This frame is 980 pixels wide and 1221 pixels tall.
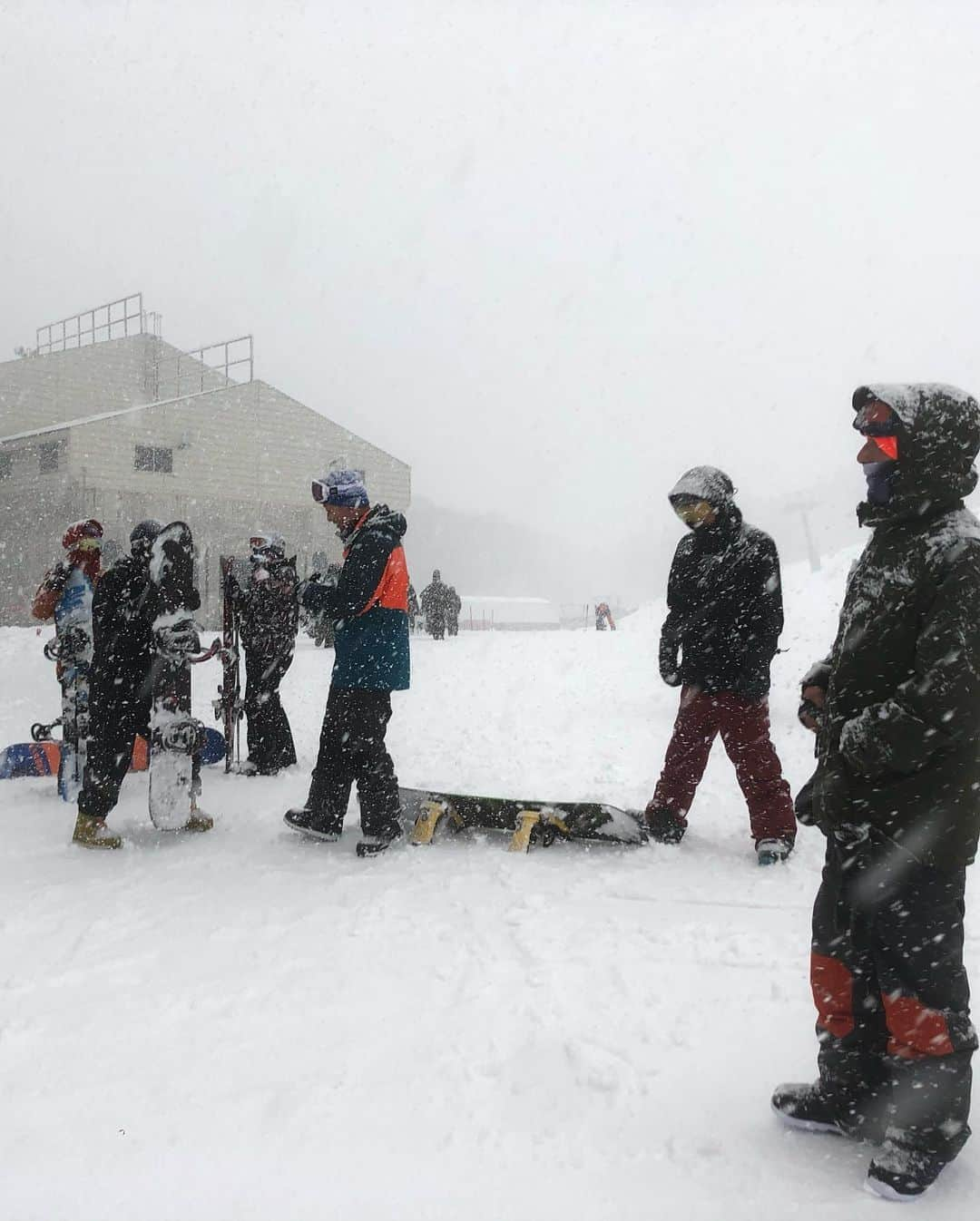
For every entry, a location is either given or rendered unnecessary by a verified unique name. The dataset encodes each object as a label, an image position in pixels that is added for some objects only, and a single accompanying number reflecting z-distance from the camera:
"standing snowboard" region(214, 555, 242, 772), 6.40
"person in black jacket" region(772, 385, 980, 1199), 1.92
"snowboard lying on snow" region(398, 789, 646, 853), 4.60
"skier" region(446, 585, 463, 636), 23.14
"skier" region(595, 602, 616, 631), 29.35
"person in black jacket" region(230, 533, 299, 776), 6.66
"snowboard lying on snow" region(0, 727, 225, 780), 6.34
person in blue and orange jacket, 4.50
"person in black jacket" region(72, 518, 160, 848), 4.71
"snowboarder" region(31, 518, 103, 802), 5.59
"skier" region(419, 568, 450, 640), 22.84
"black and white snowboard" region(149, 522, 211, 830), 4.83
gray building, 26.73
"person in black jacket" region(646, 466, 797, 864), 4.27
